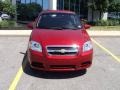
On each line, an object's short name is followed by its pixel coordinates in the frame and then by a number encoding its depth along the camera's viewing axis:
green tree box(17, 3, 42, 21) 13.47
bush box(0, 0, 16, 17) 11.28
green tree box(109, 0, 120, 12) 12.17
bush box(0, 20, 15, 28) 9.77
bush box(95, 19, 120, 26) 11.93
